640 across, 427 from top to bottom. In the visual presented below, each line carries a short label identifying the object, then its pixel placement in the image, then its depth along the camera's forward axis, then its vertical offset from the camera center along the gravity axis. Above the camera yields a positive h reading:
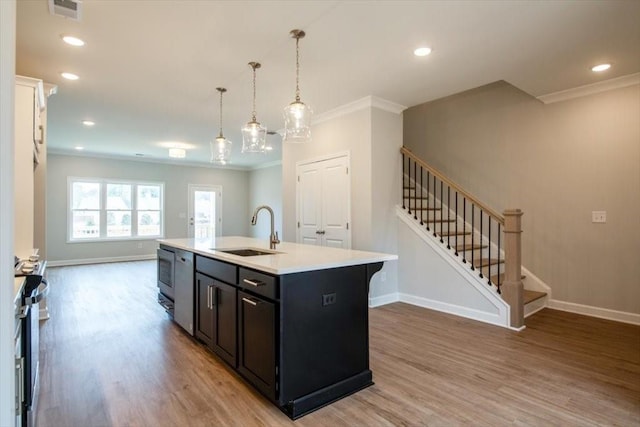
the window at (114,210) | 8.02 +0.12
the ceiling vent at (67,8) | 2.39 +1.46
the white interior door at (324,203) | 4.71 +0.17
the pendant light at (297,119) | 2.97 +0.84
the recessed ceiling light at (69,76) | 3.69 +1.49
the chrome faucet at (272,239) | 3.11 -0.22
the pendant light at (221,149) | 4.11 +0.79
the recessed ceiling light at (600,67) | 3.40 +1.45
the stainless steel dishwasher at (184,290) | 3.18 -0.73
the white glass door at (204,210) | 9.56 +0.12
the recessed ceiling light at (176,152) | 7.14 +1.28
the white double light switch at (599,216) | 3.89 -0.03
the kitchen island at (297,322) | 2.01 -0.68
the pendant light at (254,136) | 3.46 +0.80
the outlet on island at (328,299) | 2.17 -0.53
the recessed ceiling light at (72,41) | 2.91 +1.48
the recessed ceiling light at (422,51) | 3.06 +1.46
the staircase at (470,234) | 3.55 -0.25
